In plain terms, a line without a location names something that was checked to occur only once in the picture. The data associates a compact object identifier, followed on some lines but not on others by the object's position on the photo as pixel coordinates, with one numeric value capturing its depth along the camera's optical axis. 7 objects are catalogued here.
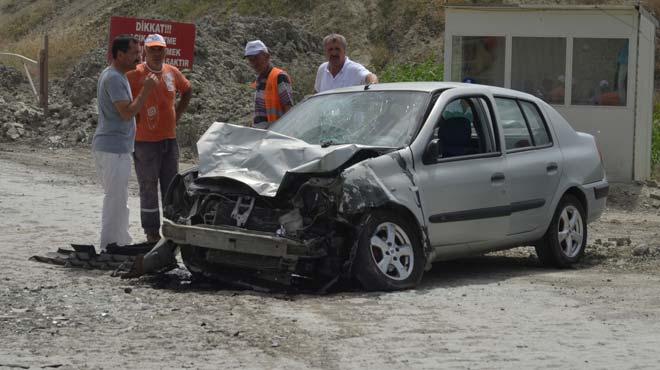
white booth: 17.19
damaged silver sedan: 8.70
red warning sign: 18.09
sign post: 24.73
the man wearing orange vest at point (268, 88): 11.31
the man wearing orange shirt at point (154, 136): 10.73
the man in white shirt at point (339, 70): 11.77
